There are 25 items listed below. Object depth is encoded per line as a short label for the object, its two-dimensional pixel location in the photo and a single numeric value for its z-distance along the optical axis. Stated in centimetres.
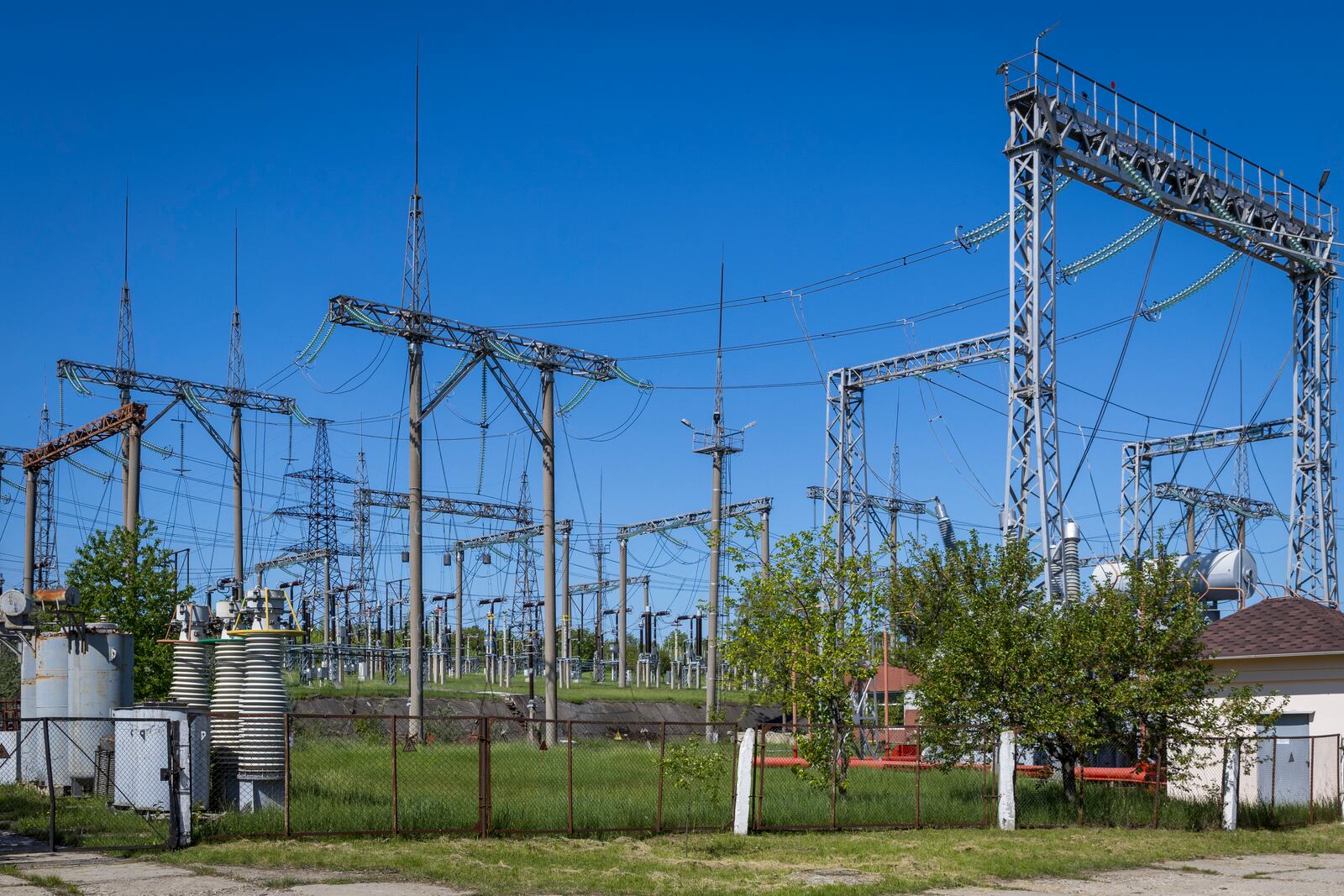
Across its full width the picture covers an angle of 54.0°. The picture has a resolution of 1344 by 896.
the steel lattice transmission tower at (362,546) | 6293
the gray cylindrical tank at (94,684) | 2192
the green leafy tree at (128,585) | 3002
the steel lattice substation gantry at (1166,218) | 2502
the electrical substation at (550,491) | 1878
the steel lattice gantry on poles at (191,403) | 3475
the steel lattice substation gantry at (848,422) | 3712
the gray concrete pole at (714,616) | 3909
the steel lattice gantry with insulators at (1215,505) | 5478
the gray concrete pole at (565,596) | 5034
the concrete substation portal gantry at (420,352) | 2978
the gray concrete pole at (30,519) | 4384
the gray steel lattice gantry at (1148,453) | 4979
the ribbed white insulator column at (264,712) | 1844
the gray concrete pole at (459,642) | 6203
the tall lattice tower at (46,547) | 6166
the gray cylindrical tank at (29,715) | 2362
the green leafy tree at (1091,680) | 2125
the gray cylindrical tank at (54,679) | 2309
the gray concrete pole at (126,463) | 3525
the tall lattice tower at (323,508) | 6625
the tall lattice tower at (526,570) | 6981
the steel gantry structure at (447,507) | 5731
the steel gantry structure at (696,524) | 3988
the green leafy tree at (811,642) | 2162
